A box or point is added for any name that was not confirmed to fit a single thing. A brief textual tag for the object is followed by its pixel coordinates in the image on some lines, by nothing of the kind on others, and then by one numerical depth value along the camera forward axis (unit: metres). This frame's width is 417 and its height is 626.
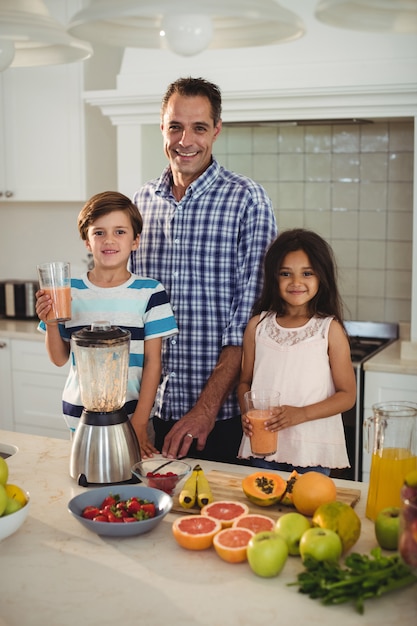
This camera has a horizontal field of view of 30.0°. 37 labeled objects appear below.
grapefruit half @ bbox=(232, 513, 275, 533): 1.42
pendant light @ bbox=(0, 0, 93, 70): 1.44
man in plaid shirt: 2.25
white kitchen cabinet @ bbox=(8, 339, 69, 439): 3.70
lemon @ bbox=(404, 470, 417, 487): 1.29
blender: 1.68
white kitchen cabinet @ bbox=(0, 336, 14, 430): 3.79
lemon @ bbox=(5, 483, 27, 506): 1.48
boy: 2.07
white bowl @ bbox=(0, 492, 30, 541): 1.41
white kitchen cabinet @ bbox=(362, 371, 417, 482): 2.91
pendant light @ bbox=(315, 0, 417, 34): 1.20
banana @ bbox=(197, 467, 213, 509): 1.57
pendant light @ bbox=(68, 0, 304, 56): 1.17
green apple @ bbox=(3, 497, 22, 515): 1.43
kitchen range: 2.97
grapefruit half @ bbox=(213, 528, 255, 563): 1.34
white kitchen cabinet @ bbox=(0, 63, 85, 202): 3.78
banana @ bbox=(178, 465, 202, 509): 1.57
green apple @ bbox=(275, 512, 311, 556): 1.36
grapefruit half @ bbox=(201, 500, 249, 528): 1.47
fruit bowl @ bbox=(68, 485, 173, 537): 1.43
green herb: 1.21
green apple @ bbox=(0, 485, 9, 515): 1.41
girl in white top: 2.11
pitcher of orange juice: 1.50
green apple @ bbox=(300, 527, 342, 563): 1.30
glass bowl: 1.59
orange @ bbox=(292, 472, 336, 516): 1.51
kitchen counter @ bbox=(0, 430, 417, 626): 1.19
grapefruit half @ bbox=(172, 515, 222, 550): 1.40
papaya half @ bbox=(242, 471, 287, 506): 1.56
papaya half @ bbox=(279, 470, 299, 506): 1.58
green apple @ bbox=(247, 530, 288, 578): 1.28
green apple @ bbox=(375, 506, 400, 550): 1.37
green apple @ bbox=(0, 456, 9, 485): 1.52
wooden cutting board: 1.57
